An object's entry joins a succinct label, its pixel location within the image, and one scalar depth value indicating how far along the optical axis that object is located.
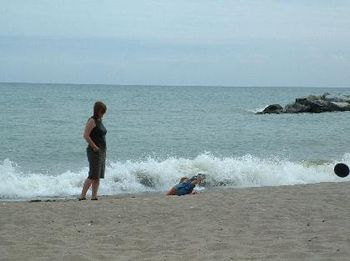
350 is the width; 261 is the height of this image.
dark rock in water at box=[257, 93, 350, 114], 51.25
